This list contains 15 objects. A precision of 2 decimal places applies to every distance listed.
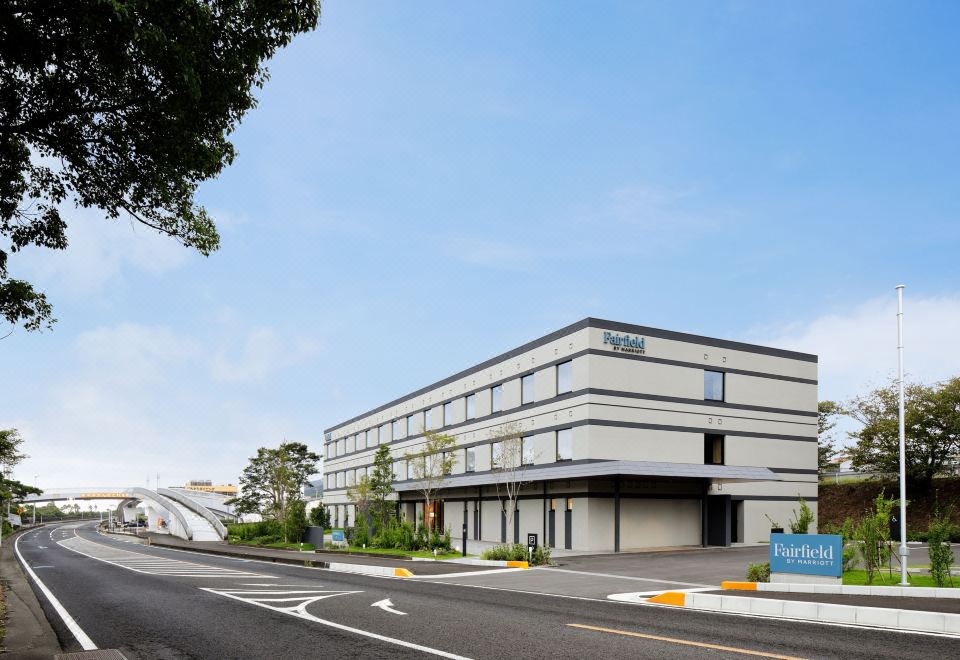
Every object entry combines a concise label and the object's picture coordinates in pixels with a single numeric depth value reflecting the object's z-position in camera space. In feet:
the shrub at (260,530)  184.10
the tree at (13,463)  198.30
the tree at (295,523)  169.99
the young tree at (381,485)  158.71
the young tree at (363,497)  169.99
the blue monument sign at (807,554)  55.97
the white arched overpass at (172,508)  219.20
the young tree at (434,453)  140.05
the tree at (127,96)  29.12
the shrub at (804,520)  64.95
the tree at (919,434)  146.10
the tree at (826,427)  197.26
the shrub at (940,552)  53.16
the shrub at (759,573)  63.67
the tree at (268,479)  231.09
